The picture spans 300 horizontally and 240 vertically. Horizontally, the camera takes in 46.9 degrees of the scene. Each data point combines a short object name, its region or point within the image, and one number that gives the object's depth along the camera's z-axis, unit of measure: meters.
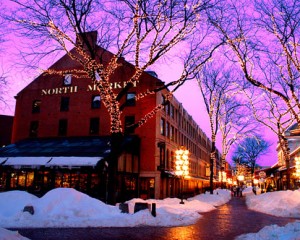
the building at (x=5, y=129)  49.02
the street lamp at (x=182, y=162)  22.70
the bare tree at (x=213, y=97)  35.12
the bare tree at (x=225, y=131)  39.04
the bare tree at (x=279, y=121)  30.37
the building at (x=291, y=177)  43.27
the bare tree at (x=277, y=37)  18.75
